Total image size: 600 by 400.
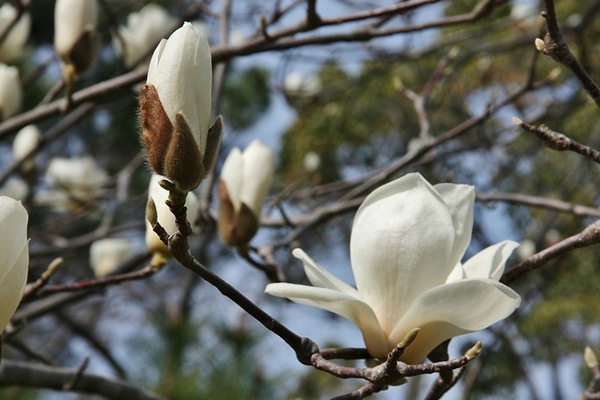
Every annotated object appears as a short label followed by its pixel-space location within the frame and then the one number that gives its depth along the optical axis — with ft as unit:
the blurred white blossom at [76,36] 4.84
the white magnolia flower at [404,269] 3.70
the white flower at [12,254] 3.56
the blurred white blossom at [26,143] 8.27
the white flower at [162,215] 4.09
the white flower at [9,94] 6.11
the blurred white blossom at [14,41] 7.20
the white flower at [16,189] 9.14
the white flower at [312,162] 14.54
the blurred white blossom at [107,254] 7.87
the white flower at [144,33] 7.82
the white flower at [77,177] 9.53
